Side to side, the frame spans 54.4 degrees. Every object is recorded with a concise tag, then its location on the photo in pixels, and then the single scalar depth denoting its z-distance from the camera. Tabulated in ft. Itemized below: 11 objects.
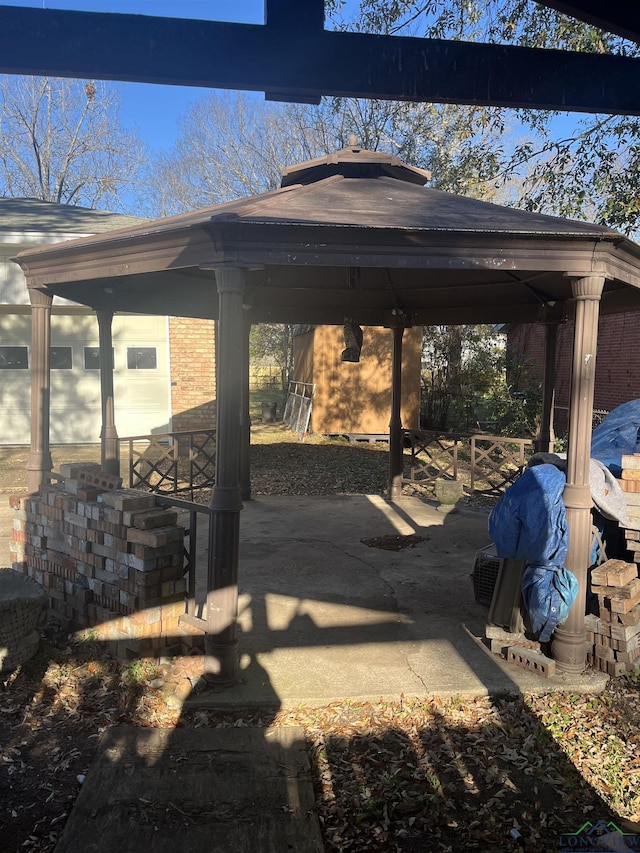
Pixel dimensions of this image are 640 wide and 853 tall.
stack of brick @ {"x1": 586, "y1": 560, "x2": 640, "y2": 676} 14.46
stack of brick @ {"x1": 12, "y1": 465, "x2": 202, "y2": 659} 14.46
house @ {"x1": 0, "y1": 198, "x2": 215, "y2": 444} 45.78
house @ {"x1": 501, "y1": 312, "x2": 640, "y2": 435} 55.11
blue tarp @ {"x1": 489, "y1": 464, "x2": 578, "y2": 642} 14.51
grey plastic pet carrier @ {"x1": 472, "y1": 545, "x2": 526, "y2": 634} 15.23
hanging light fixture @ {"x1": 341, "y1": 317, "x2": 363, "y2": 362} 24.30
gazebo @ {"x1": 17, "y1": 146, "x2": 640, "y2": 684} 13.74
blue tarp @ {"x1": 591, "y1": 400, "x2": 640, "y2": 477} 19.84
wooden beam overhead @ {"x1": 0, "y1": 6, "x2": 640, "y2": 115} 6.77
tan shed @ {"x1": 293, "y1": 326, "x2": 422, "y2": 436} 57.41
